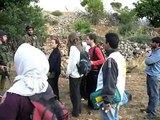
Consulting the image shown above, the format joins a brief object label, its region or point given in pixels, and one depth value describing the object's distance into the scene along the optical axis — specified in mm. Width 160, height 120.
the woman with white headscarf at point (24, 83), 1542
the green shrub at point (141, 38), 8885
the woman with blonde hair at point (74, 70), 3450
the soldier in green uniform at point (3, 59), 3961
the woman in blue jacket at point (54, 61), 3685
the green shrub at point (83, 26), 10425
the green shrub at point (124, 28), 10818
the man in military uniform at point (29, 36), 4327
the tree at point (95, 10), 12005
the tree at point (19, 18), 5914
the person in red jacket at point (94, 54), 3675
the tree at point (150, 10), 11635
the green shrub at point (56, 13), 12614
